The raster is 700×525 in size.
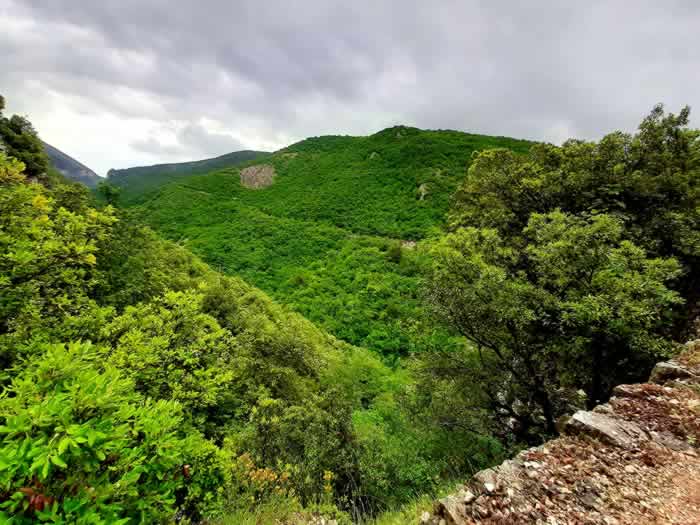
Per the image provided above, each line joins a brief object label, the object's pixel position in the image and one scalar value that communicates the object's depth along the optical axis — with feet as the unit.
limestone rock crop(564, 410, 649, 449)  15.64
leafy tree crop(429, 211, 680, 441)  21.44
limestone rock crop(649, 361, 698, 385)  19.96
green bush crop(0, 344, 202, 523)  6.63
